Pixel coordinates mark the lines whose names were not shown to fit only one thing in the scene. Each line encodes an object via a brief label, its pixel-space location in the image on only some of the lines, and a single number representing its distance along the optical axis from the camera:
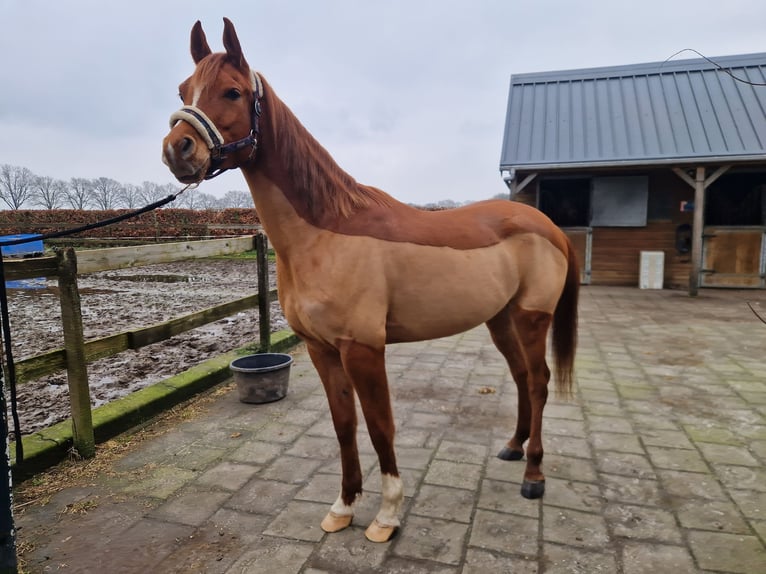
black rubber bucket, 3.39
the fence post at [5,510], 1.51
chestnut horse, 1.62
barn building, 8.40
